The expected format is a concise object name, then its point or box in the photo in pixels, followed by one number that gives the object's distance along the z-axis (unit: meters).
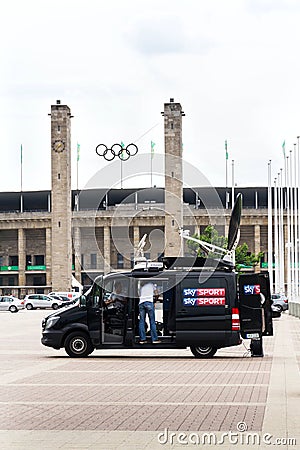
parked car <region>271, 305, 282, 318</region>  50.00
